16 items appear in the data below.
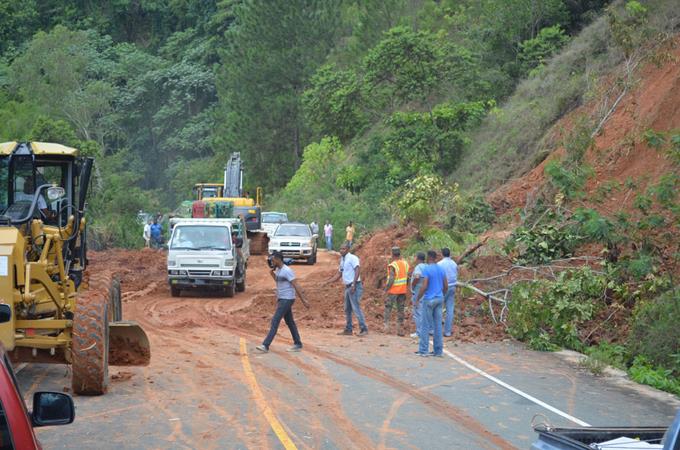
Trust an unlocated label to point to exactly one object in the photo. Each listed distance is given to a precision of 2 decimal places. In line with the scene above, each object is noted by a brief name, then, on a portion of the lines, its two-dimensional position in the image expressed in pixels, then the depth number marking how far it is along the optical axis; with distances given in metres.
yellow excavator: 42.62
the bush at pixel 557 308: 18.33
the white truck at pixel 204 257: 25.84
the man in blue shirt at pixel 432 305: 16.77
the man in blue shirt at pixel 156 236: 45.19
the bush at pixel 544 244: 21.56
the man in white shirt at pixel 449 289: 19.33
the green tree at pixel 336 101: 44.78
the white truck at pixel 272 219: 48.66
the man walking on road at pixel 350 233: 41.59
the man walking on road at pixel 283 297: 16.67
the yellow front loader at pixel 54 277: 12.02
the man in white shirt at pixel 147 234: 45.45
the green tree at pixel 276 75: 66.50
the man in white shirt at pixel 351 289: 19.28
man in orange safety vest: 19.36
